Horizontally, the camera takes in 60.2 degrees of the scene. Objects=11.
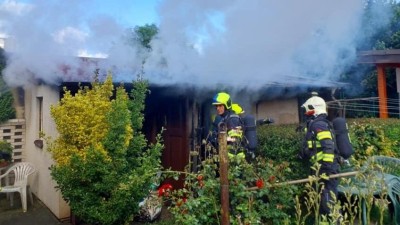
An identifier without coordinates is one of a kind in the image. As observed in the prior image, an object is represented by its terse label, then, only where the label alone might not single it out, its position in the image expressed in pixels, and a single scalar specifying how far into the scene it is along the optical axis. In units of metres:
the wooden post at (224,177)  3.40
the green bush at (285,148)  5.50
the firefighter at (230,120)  4.97
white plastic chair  6.55
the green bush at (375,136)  6.45
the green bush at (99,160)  4.34
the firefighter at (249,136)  5.25
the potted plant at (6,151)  7.81
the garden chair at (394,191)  4.54
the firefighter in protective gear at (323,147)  4.61
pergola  9.08
